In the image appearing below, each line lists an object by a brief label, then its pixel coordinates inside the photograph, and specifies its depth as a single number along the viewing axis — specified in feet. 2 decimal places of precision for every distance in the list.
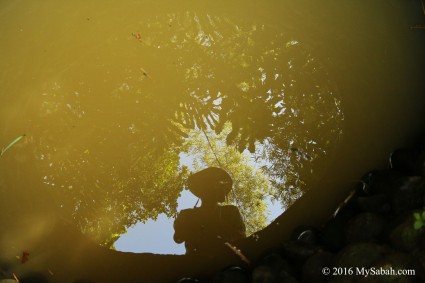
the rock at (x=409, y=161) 6.53
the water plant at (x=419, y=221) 5.07
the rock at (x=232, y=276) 6.73
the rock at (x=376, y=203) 6.43
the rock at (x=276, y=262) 6.49
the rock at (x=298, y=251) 6.48
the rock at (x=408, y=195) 6.01
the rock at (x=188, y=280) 7.25
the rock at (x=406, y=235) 5.22
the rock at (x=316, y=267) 5.96
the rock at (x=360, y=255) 5.47
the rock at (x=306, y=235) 6.81
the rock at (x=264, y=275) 6.33
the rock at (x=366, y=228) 6.06
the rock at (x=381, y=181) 6.68
